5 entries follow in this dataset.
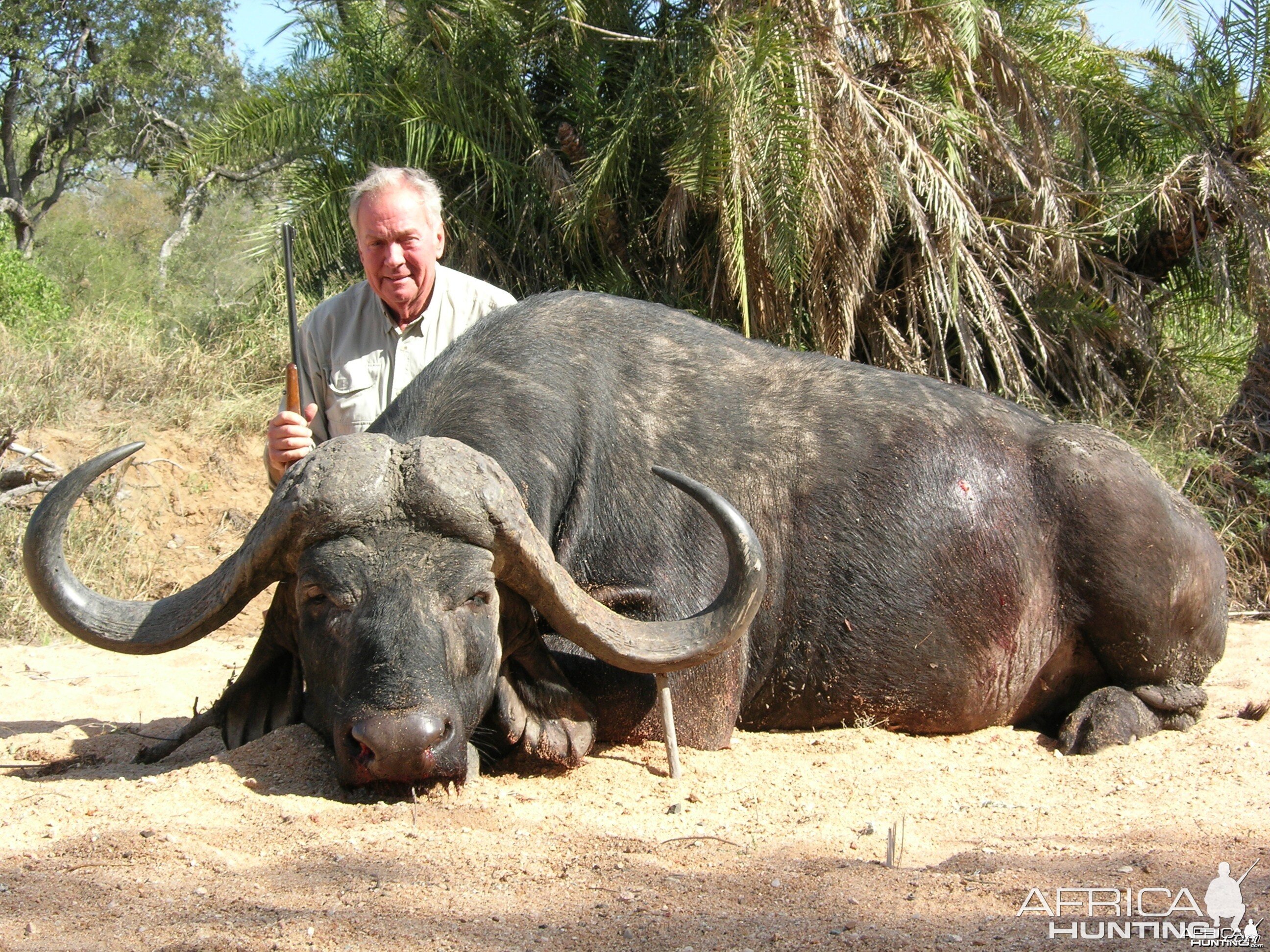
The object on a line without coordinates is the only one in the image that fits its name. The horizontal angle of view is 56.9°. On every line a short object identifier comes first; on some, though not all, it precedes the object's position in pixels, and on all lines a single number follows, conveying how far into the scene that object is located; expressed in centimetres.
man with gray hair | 557
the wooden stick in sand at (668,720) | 410
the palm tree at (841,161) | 889
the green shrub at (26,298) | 1209
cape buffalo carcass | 361
